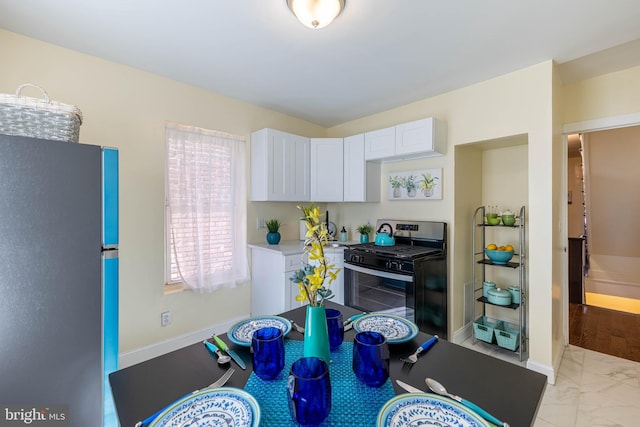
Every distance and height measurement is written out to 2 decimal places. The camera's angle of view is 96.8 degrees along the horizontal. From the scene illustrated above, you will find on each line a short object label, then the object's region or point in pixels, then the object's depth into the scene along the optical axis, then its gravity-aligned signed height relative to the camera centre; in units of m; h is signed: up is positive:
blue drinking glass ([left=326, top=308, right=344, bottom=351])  1.02 -0.42
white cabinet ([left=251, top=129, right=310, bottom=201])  2.93 +0.53
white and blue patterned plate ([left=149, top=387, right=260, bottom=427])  0.64 -0.47
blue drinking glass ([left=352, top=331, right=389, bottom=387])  0.79 -0.42
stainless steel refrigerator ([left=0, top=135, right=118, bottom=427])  0.97 -0.24
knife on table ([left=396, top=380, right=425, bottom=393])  0.78 -0.48
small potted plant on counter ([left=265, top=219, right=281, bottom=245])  3.03 -0.18
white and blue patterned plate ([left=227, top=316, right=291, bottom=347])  1.06 -0.46
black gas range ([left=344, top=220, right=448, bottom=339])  2.38 -0.54
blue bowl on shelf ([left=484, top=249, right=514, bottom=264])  2.55 -0.37
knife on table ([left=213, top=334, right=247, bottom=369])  0.93 -0.48
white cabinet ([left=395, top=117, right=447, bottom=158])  2.59 +0.72
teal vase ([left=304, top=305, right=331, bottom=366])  0.86 -0.36
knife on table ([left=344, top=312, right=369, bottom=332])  1.21 -0.47
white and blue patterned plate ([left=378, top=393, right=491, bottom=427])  0.64 -0.47
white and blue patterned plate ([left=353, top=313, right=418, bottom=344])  1.07 -0.45
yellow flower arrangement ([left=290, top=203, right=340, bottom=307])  0.84 -0.18
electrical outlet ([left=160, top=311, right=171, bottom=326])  2.49 -0.91
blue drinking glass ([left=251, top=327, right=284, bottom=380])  0.84 -0.42
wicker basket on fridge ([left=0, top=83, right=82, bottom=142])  1.15 +0.40
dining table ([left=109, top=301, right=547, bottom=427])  0.73 -0.49
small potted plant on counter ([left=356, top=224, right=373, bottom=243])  3.30 -0.20
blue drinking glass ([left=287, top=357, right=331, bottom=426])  0.65 -0.42
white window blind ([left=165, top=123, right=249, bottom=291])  2.56 +0.07
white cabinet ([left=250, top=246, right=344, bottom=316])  2.68 -0.65
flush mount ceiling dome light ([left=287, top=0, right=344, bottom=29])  1.48 +1.09
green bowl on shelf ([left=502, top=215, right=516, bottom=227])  2.59 -0.05
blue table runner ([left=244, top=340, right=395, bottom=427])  0.69 -0.49
